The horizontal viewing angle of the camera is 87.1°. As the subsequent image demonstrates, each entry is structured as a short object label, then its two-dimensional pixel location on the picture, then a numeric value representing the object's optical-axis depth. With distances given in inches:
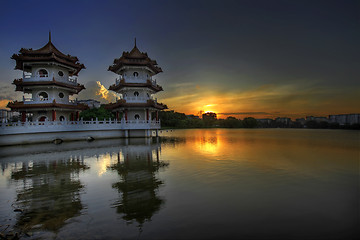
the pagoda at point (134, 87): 1132.5
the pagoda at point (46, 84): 960.3
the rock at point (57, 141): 927.0
